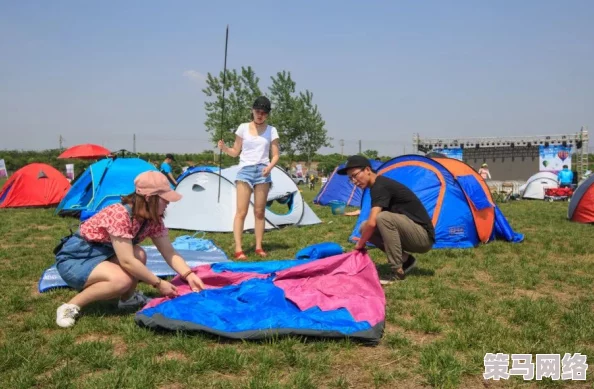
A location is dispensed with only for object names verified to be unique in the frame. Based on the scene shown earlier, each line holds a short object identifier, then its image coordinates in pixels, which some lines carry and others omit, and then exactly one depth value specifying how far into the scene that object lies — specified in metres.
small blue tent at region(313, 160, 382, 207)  14.06
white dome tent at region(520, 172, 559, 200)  17.30
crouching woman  3.20
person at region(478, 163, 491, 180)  17.76
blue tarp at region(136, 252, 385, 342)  2.97
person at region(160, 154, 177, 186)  12.23
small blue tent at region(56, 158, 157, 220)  10.03
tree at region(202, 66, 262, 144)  30.58
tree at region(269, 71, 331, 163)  33.47
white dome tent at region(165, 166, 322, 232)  8.30
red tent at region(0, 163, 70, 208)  12.91
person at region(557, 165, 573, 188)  16.95
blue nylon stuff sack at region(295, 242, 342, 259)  4.44
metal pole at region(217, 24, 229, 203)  5.92
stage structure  34.53
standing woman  5.68
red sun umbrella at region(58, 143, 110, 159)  16.55
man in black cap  4.42
